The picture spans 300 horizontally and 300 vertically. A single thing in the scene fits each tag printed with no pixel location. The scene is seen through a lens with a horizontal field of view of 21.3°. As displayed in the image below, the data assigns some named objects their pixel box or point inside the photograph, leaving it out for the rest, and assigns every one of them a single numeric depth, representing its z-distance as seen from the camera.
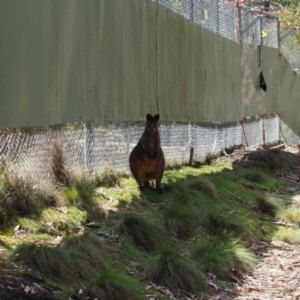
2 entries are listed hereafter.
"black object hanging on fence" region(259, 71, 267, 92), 19.55
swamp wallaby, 11.12
